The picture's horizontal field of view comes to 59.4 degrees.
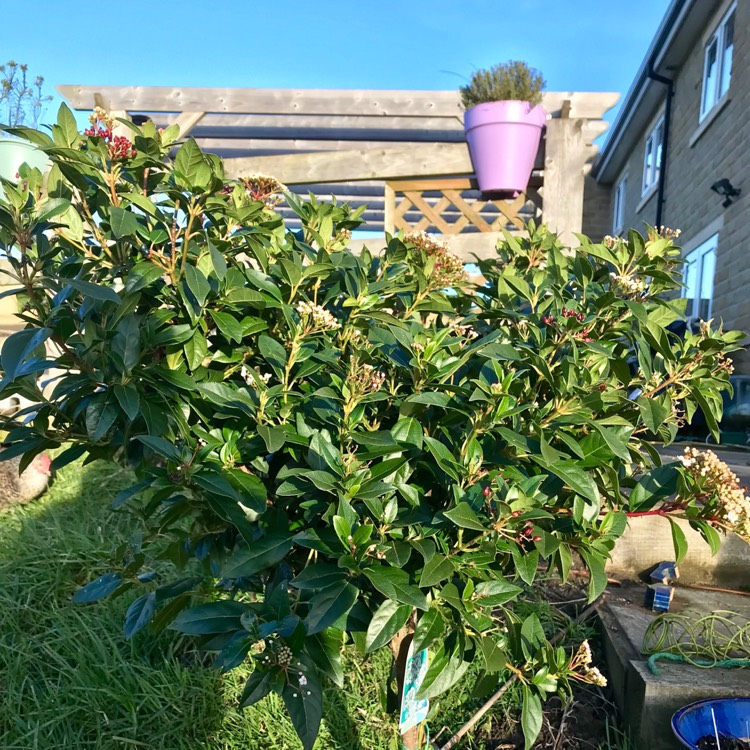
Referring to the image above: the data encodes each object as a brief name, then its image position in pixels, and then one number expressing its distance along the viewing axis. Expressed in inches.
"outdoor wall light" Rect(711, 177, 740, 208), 287.8
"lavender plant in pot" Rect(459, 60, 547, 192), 176.1
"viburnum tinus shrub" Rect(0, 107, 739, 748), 49.3
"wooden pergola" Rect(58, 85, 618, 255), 184.4
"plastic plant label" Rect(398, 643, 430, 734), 55.4
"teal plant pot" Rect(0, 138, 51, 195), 147.0
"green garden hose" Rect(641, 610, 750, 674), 85.2
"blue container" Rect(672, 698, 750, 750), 72.6
